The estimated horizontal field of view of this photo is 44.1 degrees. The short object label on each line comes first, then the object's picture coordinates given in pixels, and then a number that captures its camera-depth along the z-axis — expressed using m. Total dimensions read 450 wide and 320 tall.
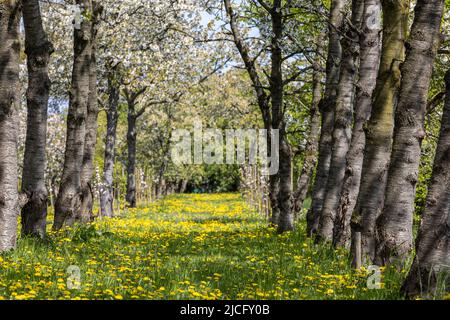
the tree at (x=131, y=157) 33.53
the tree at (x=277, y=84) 15.92
